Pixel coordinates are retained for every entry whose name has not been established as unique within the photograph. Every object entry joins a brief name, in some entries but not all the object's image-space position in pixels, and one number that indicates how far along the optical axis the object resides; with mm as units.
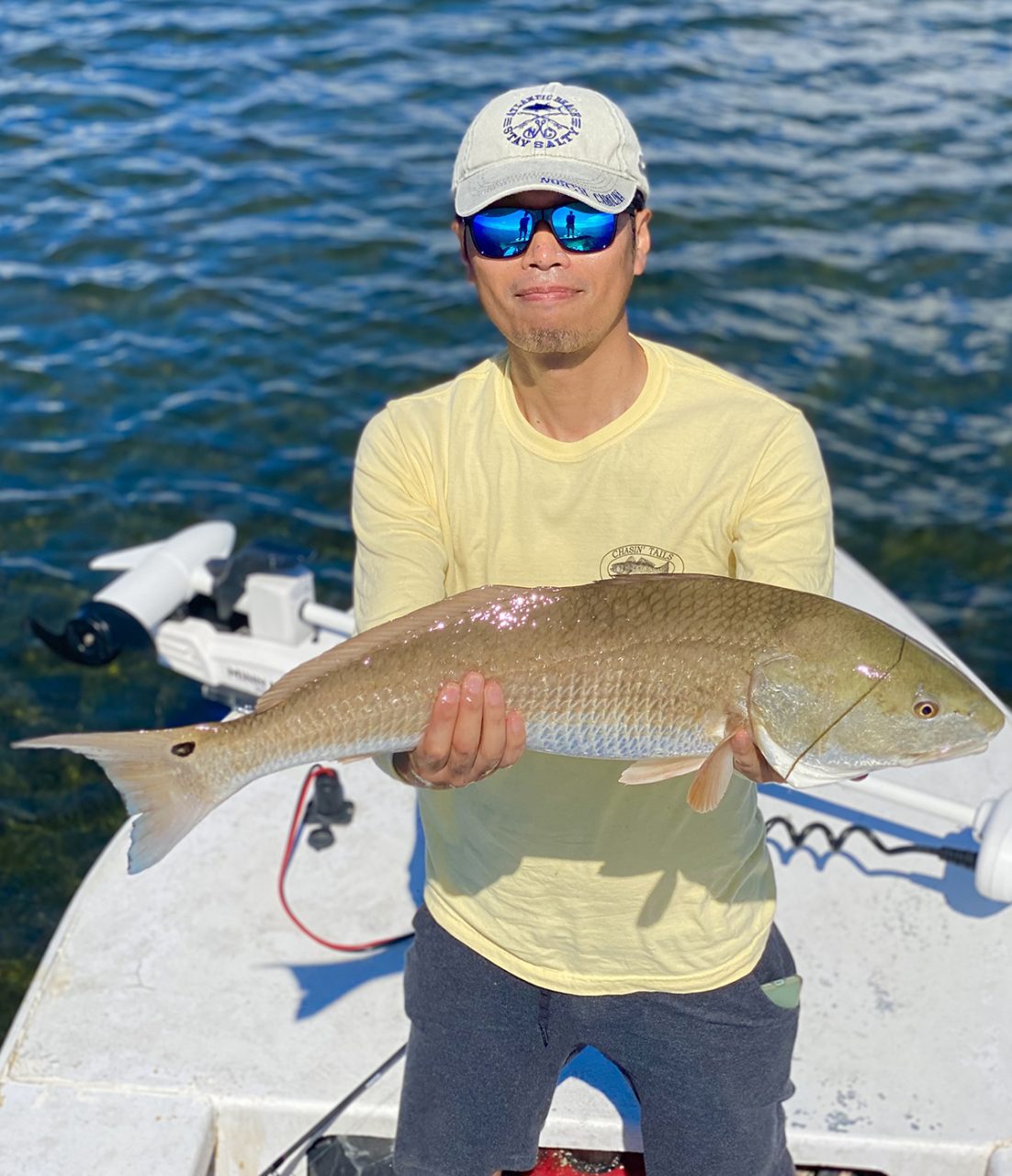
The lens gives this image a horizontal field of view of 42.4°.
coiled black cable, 4590
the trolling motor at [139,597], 5480
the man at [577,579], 3043
